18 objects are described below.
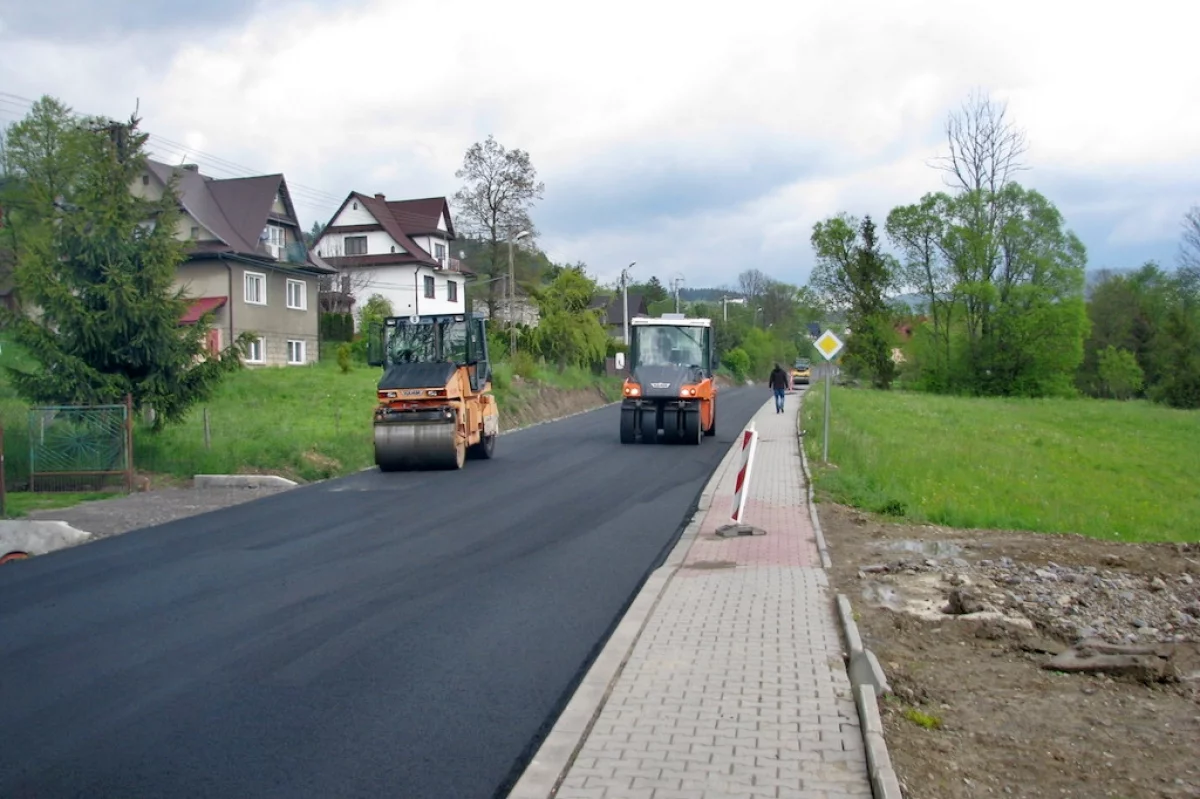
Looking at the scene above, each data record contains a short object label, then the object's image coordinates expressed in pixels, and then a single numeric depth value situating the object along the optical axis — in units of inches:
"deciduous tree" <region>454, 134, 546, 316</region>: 2289.6
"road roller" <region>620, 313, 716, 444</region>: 954.7
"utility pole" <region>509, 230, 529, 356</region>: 1761.8
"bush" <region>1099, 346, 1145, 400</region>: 2832.2
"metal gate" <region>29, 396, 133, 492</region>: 687.1
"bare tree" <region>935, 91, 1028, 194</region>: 2549.2
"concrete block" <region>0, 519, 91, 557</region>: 496.1
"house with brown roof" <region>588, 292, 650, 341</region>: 4180.6
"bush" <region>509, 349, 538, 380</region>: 1606.8
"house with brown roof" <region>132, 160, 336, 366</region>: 1590.8
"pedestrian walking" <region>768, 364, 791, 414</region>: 1505.9
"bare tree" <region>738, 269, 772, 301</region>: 4901.6
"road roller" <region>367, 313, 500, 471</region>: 773.9
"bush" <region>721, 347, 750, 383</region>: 3358.8
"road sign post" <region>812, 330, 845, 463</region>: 790.5
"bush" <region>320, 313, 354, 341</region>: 2006.6
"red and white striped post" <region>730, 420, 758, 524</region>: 510.3
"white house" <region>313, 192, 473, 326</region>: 2438.5
